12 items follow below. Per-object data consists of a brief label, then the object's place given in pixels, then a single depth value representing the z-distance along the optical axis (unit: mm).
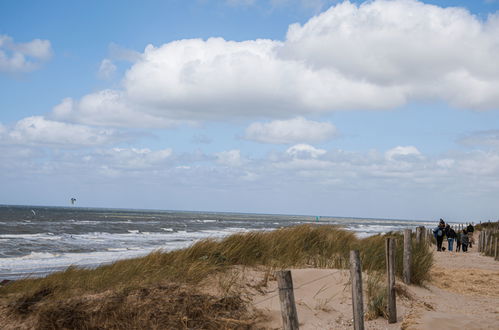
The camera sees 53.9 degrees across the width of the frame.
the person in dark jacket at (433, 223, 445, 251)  26703
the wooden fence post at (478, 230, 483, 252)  26831
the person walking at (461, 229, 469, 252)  26594
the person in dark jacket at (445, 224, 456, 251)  26656
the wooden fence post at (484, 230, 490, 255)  24944
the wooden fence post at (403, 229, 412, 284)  11248
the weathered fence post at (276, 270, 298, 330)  5664
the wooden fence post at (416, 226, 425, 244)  21384
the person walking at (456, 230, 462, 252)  27138
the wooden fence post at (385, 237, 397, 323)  8359
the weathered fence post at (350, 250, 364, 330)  7207
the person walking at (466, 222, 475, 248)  31938
